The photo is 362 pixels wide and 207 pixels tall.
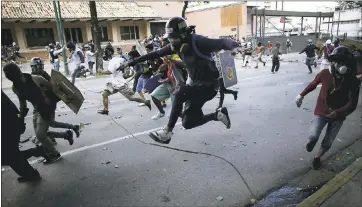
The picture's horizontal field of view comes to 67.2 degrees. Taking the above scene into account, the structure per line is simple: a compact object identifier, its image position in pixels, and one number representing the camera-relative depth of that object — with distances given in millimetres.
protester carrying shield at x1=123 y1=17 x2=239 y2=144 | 2469
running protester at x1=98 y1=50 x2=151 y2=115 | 4457
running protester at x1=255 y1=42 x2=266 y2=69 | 13166
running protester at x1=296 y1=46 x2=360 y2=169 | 2941
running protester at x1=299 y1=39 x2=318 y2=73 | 11096
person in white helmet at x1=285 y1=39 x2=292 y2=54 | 23266
